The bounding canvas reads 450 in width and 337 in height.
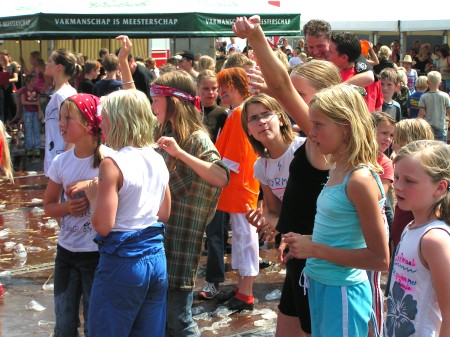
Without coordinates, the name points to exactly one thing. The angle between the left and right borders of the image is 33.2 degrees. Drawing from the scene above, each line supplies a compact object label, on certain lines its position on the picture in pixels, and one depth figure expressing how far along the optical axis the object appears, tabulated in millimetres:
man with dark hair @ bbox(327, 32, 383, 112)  7039
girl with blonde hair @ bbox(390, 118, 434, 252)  5418
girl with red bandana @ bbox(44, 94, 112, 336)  4652
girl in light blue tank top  3303
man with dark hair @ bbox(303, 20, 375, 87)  7182
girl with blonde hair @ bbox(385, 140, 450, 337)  3133
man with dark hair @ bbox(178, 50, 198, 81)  12873
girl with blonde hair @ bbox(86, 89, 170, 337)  3898
